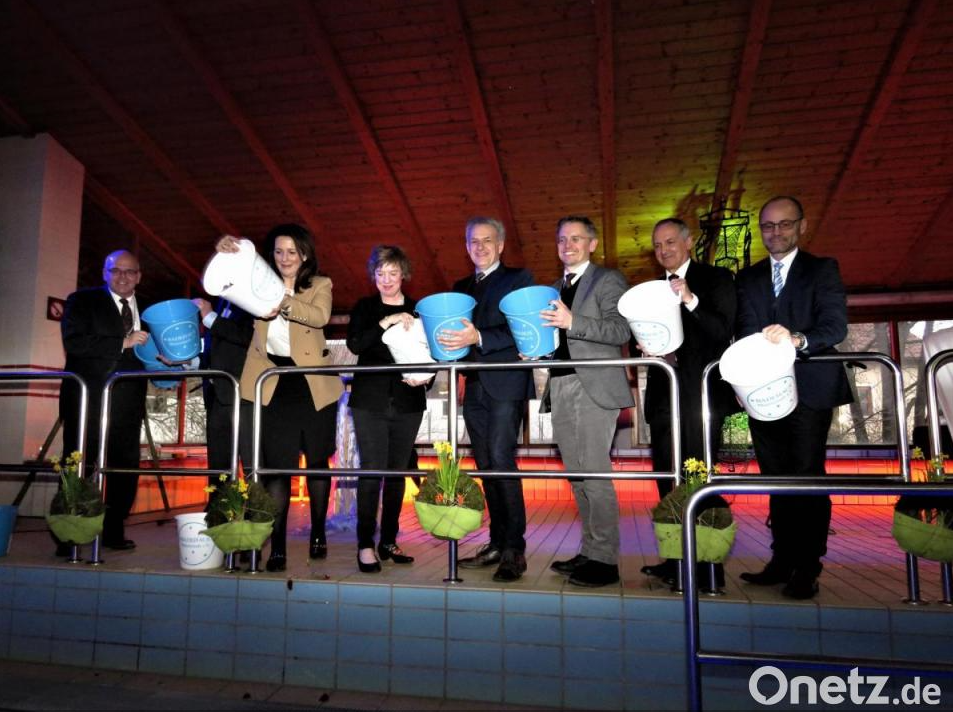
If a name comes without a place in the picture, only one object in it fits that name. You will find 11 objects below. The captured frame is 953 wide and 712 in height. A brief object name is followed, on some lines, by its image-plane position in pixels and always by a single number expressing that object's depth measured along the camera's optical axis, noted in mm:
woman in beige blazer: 3146
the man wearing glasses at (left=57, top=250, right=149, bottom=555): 3688
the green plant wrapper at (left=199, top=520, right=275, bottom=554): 2818
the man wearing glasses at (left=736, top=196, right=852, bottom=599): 2639
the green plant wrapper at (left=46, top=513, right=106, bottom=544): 3043
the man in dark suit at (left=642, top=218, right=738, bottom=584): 2914
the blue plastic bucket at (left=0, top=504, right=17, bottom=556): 3309
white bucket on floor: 2986
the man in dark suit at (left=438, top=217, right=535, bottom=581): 3000
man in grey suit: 2766
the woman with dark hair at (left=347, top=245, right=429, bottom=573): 3145
